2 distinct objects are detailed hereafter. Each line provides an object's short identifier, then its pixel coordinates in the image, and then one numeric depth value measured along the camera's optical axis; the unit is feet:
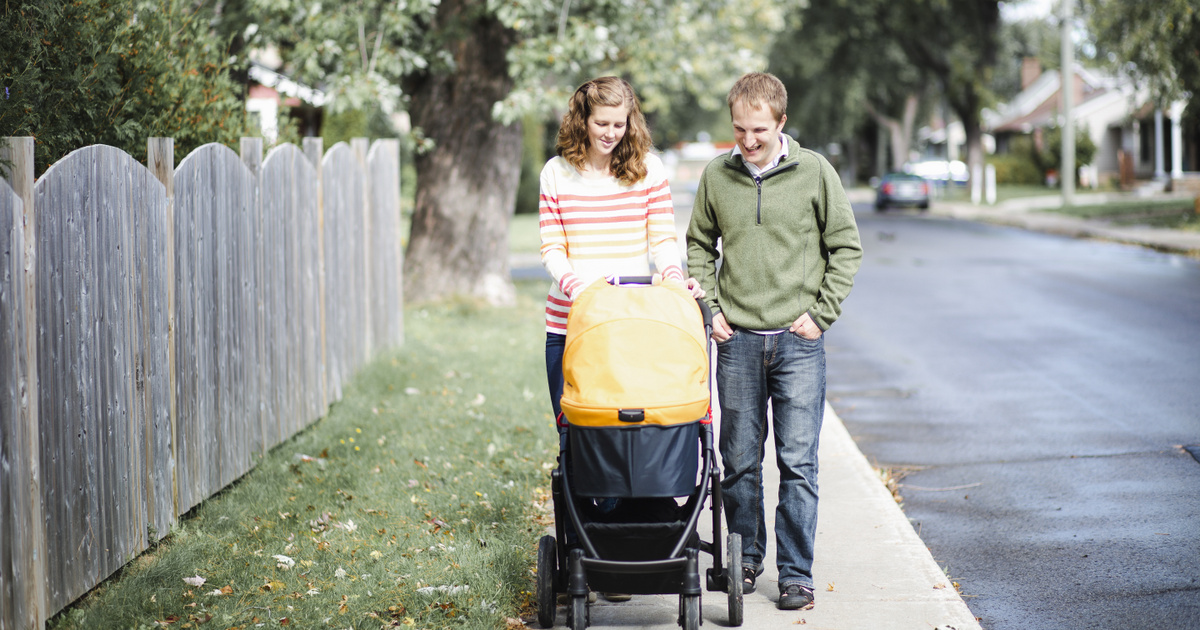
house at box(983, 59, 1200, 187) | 148.25
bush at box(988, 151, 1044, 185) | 190.80
